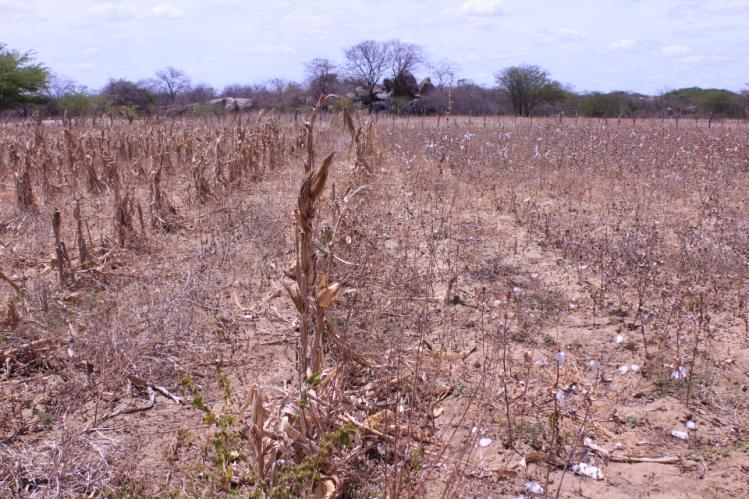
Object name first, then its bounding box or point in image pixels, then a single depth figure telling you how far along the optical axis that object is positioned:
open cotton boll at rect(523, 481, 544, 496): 2.35
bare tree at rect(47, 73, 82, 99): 29.28
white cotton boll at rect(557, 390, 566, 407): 2.68
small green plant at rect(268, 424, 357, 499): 1.80
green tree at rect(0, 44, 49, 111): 26.78
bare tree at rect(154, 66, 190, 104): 44.12
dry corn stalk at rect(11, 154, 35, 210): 6.73
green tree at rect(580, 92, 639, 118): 34.25
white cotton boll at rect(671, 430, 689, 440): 2.75
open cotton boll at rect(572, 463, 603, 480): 2.49
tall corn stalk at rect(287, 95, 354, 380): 2.29
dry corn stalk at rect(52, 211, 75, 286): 4.29
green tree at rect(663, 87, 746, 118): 32.03
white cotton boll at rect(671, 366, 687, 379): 3.14
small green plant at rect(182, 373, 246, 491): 1.88
